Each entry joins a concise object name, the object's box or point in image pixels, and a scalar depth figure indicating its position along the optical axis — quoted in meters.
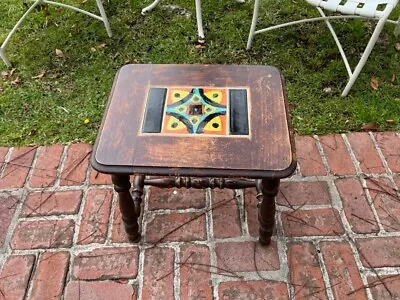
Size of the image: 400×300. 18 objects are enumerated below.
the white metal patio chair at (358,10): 2.38
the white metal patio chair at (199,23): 2.99
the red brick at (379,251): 1.94
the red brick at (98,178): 2.30
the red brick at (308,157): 2.30
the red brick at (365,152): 2.31
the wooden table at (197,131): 1.54
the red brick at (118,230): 2.05
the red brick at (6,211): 2.11
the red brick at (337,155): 2.31
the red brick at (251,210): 2.07
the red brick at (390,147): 2.33
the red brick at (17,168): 2.32
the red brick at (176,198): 2.18
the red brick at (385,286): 1.83
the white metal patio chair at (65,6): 2.95
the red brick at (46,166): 2.31
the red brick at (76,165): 2.32
